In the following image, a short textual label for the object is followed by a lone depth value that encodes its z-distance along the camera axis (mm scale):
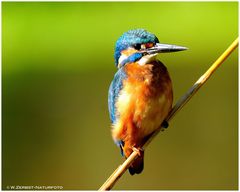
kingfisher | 6543
